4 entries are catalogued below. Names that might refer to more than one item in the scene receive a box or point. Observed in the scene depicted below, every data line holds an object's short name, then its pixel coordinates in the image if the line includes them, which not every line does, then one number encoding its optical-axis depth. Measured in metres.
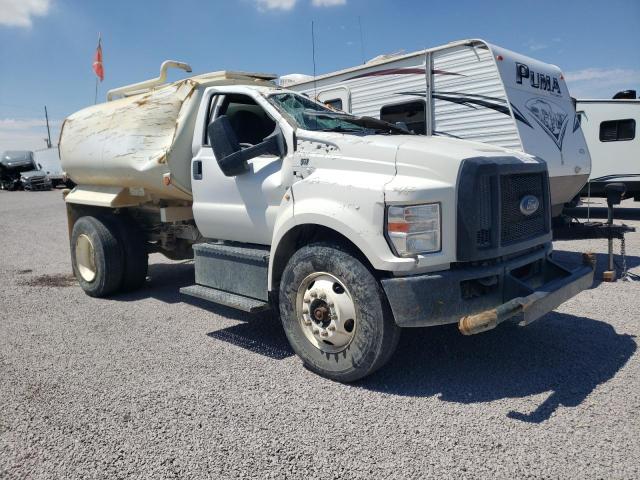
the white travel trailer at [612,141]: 12.66
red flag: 12.06
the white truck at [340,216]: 3.47
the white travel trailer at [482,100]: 7.20
